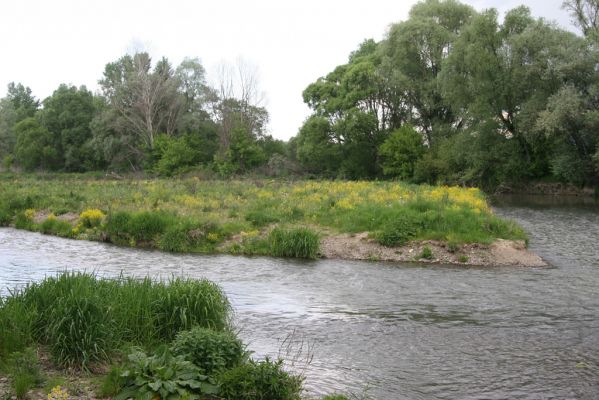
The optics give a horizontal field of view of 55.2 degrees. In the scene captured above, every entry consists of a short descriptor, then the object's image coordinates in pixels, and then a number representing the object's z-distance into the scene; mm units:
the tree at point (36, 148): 79188
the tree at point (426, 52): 56812
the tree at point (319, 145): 63875
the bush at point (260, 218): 23747
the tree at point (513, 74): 44469
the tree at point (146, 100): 69875
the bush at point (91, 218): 25328
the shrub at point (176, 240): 21781
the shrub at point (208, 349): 7969
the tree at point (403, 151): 57125
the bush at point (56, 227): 25438
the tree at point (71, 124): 77812
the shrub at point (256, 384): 7375
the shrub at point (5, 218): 29359
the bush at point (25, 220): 27825
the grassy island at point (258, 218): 21141
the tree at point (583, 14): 51562
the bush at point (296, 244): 20406
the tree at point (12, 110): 99500
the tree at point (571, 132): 40531
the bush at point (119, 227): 23328
